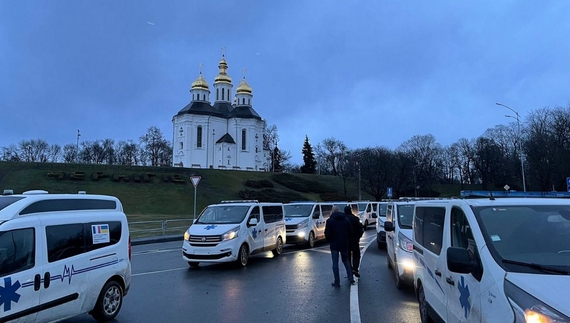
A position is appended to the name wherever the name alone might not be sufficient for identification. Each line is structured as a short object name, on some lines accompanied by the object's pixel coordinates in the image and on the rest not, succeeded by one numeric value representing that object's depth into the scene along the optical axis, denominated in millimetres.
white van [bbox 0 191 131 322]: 4820
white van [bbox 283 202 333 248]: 17073
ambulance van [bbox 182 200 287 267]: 11141
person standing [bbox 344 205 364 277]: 9508
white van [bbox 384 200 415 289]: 8336
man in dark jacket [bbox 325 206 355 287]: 9031
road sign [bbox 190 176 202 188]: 21838
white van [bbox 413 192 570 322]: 2814
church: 81125
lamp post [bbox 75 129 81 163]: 101581
